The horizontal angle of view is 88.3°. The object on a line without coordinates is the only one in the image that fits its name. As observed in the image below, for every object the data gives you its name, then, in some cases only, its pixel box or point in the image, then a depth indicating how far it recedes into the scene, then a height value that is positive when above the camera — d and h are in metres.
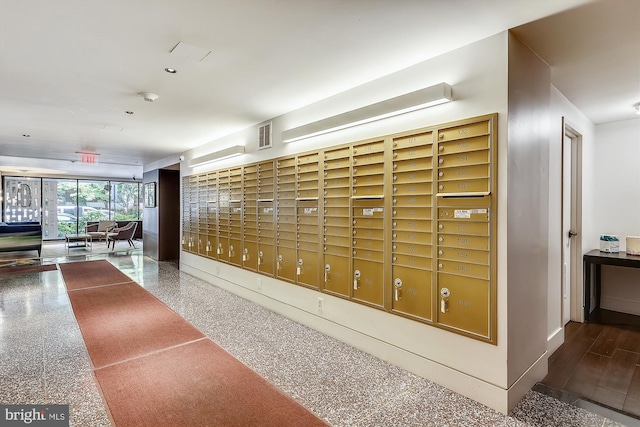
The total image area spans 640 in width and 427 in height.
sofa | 7.46 -0.58
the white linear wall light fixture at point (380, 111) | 2.23 +0.79
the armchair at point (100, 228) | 9.85 -0.53
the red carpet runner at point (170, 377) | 1.96 -1.21
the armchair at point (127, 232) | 10.49 -0.66
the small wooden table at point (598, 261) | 3.31 -0.52
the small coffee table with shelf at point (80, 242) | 9.24 -0.99
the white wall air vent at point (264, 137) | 3.98 +0.91
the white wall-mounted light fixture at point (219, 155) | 4.40 +0.81
